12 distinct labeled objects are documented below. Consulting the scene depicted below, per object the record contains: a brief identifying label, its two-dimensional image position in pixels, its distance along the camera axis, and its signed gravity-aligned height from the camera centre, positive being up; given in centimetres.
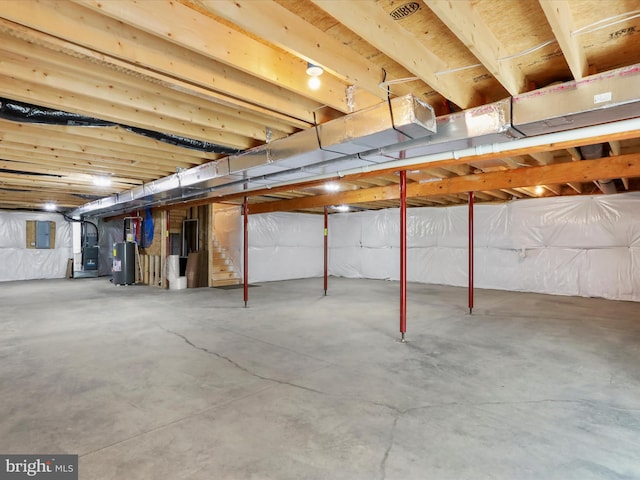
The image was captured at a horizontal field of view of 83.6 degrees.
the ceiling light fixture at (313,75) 207 +104
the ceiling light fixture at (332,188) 606 +102
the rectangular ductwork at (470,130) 245 +82
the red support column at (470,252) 509 -12
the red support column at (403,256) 371 -12
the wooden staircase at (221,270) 819 -57
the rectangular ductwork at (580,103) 195 +83
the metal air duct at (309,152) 239 +80
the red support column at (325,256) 662 -22
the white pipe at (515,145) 251 +83
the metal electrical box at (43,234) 987 +32
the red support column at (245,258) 551 -20
